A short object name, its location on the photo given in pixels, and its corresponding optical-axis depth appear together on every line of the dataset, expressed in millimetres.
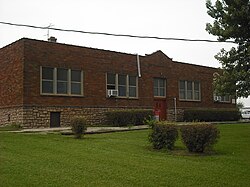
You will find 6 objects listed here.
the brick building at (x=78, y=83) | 22766
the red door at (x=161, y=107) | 30672
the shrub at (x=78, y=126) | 15703
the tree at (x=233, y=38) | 15057
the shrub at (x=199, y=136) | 12031
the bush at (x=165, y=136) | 12938
